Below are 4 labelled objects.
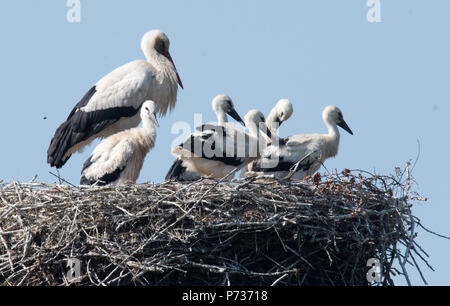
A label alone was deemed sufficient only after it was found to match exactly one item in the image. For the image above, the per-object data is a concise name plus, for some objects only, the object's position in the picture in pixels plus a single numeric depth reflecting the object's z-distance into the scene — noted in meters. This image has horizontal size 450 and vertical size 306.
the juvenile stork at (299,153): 18.44
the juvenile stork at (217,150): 16.78
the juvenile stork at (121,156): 16.11
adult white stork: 17.45
